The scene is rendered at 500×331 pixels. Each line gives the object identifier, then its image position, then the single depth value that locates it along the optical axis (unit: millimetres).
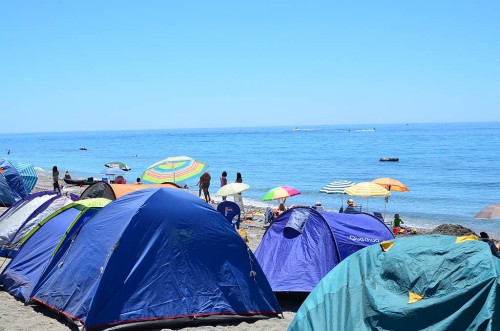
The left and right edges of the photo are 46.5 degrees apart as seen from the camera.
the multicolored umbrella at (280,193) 18141
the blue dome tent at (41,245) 9422
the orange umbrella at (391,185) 19117
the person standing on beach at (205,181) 23156
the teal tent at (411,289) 5469
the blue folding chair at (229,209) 16500
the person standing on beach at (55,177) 26622
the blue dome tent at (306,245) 9586
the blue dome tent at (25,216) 12391
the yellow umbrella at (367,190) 17562
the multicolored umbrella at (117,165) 35103
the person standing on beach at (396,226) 18516
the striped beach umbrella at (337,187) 19209
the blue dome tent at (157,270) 7898
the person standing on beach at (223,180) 21892
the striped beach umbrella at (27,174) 24781
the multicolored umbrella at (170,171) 20688
